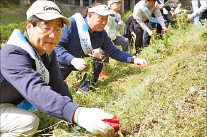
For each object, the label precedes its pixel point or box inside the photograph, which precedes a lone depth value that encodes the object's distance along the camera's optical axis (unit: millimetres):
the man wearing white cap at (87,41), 2951
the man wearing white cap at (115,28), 4621
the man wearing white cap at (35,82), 1366
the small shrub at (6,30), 8617
